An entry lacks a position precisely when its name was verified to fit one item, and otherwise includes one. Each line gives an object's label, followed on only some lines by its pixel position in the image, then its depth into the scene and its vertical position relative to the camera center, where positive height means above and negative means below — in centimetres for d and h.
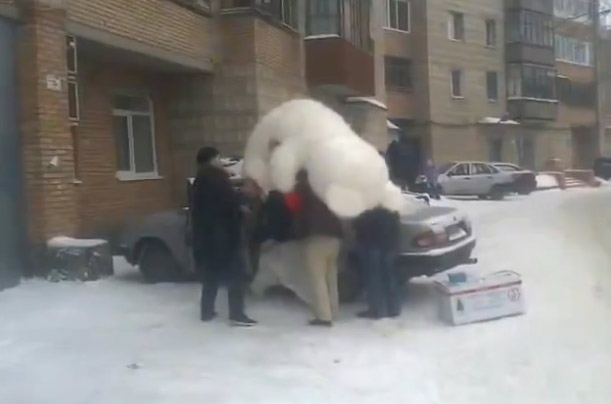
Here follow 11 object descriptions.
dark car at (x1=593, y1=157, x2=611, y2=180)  4097 -85
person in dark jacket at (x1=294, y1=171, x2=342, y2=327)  803 -68
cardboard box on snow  816 -130
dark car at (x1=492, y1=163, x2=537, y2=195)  2964 -89
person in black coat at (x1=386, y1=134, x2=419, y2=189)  1430 -6
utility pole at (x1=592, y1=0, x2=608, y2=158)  5300 +354
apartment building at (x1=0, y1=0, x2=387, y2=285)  953 +108
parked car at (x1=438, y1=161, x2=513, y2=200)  2973 -86
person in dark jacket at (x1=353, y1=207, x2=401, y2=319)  833 -90
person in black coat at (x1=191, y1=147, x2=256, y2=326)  809 -65
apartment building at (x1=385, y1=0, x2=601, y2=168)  3947 +359
